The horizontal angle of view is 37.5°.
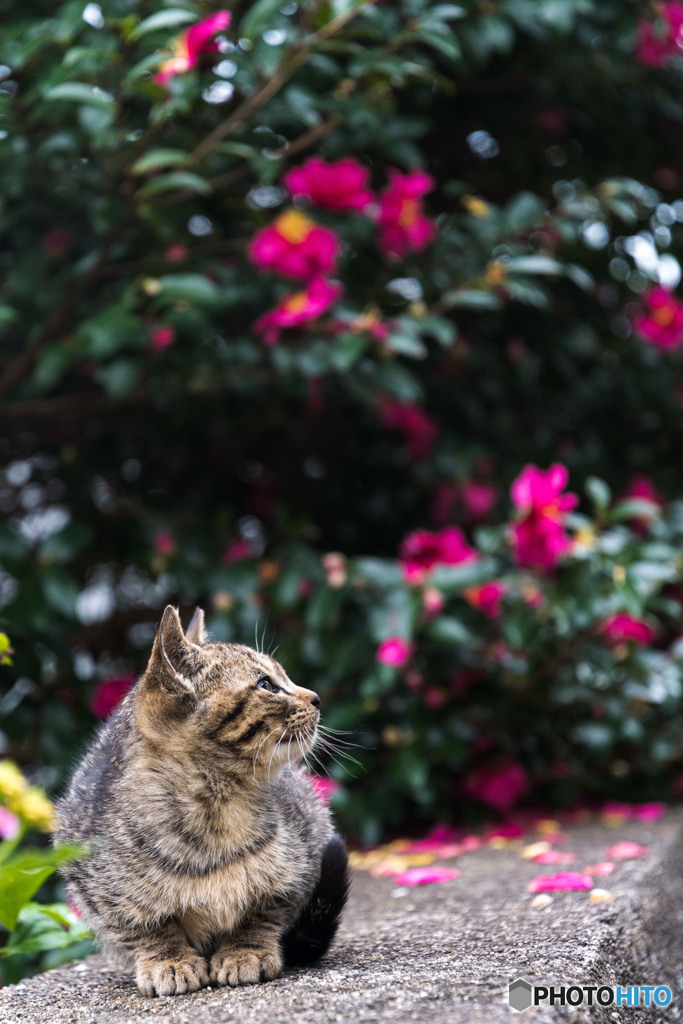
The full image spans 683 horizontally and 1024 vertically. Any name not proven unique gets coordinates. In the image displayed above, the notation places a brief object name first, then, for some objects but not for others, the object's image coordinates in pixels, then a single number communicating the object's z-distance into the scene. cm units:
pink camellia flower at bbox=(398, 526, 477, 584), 271
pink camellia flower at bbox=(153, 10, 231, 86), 212
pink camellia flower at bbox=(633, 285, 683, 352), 349
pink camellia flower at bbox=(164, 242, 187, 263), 266
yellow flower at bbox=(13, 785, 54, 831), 137
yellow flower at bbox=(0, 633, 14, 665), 149
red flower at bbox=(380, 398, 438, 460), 327
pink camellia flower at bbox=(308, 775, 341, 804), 191
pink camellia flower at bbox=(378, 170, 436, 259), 290
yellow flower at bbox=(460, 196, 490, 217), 292
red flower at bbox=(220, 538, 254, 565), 299
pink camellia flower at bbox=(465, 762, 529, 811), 312
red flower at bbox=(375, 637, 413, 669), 257
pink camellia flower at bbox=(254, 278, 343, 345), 261
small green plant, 136
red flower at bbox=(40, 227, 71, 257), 276
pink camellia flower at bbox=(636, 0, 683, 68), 294
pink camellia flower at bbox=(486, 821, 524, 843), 297
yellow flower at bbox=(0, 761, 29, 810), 136
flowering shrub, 251
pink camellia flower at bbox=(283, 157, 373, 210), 278
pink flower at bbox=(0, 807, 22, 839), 139
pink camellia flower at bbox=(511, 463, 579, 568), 254
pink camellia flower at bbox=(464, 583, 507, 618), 270
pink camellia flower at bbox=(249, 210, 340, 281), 263
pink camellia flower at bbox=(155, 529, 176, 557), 293
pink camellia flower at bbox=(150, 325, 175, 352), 261
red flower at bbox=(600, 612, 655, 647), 278
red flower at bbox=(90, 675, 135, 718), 273
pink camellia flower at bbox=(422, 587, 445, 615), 260
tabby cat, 146
